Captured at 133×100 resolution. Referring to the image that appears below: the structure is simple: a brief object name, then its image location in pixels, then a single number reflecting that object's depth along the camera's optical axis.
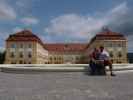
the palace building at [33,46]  78.58
